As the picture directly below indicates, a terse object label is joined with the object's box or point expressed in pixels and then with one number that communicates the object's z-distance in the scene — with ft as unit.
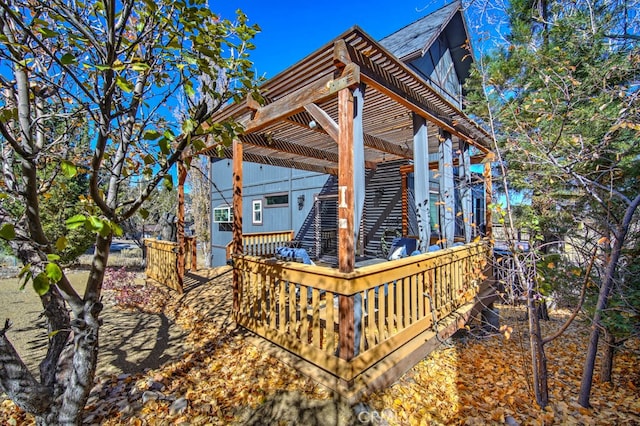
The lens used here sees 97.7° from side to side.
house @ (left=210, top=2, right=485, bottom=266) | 25.91
